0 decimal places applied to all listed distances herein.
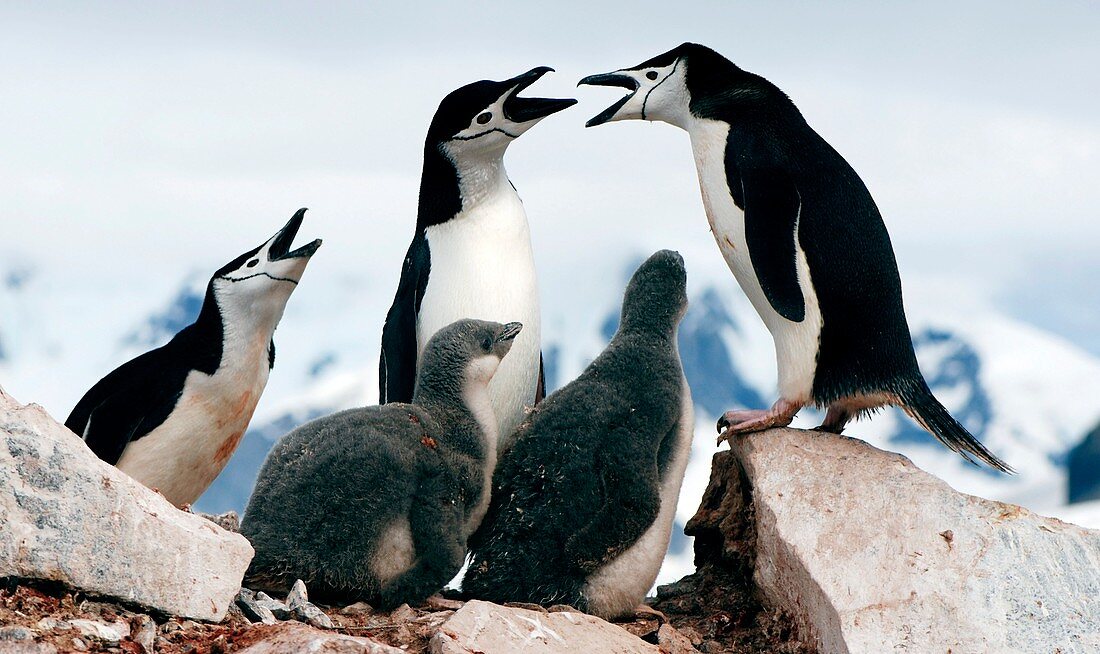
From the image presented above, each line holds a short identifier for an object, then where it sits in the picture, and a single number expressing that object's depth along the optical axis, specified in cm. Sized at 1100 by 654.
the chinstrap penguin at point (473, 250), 1109
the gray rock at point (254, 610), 811
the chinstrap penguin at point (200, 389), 1212
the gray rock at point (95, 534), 731
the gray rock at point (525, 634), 781
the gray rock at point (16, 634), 695
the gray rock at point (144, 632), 729
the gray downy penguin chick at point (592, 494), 917
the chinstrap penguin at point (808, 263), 1051
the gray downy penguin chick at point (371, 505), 857
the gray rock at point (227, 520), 969
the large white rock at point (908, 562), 907
